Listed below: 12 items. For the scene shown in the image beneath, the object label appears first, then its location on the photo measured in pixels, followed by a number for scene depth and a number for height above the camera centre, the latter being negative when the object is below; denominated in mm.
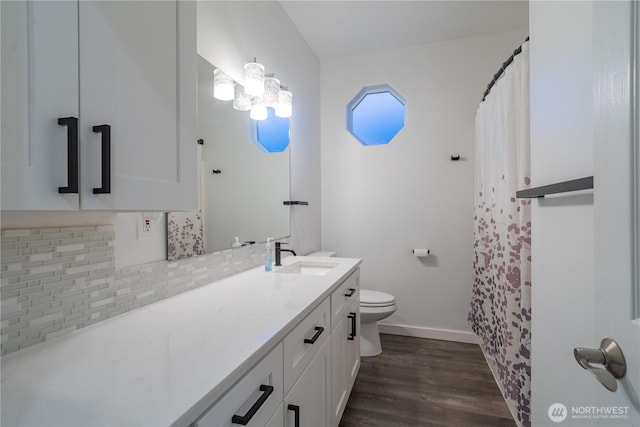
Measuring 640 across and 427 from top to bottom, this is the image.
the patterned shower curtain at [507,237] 1501 -150
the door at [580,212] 495 -2
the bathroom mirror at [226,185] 1376 +161
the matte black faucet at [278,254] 1842 -258
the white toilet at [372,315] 2293 -794
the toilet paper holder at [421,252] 2707 -367
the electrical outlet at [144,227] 1109 -50
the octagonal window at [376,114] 2939 +1001
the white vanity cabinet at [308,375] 705 -542
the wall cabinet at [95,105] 515 +231
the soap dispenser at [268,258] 1717 -263
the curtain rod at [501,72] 1600 +865
